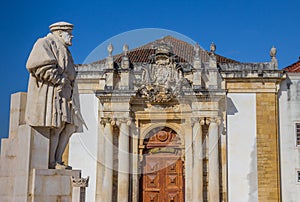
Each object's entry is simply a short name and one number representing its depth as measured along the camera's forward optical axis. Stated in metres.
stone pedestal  6.84
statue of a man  6.99
